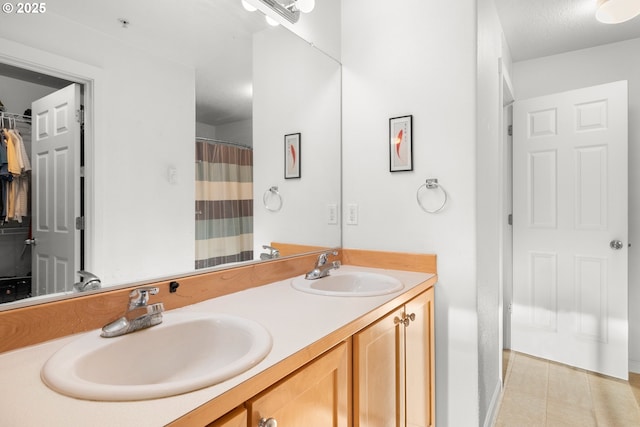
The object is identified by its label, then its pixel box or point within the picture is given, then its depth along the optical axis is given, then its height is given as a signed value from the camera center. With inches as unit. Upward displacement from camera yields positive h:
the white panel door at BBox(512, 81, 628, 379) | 93.6 -4.0
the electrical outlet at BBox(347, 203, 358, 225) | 76.8 +0.2
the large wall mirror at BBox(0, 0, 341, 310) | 34.8 +11.8
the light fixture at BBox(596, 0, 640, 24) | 74.3 +44.0
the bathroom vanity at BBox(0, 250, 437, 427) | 22.1 -12.1
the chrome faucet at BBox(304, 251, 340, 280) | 61.5 -9.8
